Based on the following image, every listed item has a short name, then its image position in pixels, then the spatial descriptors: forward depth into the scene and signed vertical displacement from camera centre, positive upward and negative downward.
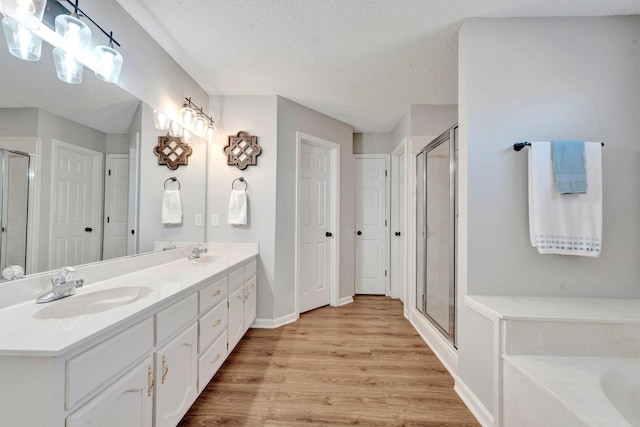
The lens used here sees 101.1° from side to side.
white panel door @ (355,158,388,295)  3.80 -0.20
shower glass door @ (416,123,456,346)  2.07 -0.13
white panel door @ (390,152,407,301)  3.49 -0.16
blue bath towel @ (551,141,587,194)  1.47 +0.28
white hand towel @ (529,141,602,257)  1.48 +0.06
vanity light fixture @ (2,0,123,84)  1.06 +0.80
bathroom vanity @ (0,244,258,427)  0.72 -0.48
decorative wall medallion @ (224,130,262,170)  2.64 +0.66
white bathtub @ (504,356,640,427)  0.95 -0.68
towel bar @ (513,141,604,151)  1.54 +0.44
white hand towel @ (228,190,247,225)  2.57 +0.08
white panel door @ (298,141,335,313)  3.05 -0.10
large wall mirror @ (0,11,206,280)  1.07 +0.23
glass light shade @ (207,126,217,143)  2.55 +0.81
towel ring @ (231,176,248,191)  2.66 +0.35
